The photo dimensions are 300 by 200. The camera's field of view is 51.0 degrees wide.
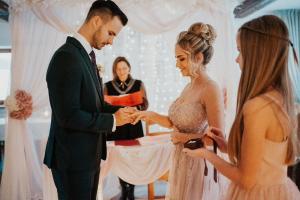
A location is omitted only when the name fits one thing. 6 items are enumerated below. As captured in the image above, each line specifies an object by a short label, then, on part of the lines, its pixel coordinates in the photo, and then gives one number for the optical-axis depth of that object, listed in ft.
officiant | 10.51
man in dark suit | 4.74
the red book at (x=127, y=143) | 9.53
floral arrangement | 10.37
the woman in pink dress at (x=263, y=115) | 3.53
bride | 5.81
